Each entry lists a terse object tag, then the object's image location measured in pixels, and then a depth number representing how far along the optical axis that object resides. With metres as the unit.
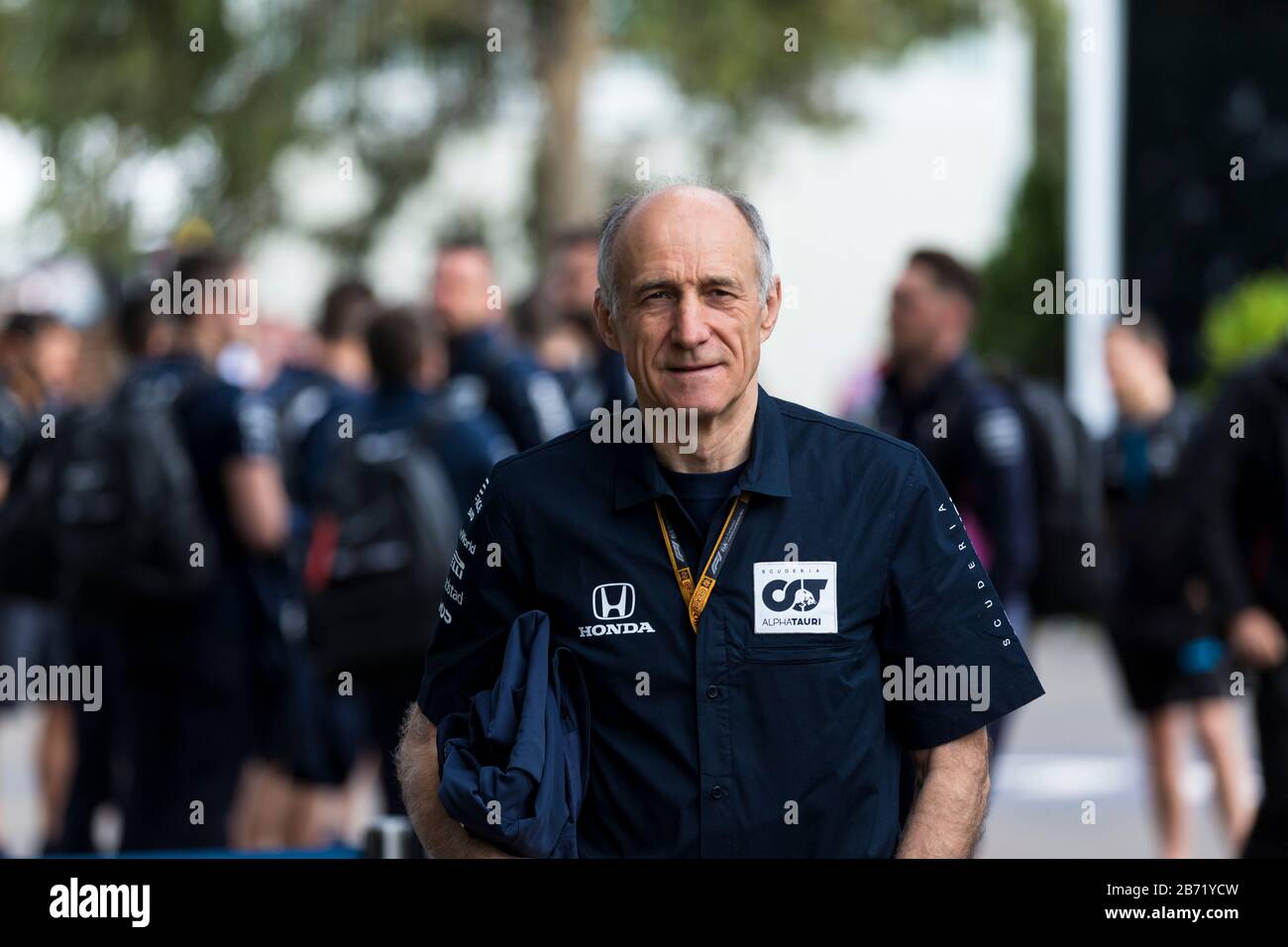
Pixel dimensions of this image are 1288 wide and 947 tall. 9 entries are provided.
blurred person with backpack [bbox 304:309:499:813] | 6.88
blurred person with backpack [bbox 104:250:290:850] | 7.50
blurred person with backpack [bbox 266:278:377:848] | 8.18
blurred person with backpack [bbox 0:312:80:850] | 8.38
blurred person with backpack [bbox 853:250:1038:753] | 7.03
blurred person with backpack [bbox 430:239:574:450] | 7.59
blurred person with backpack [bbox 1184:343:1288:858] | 6.70
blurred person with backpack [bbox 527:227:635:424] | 7.96
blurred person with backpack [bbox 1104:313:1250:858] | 8.30
